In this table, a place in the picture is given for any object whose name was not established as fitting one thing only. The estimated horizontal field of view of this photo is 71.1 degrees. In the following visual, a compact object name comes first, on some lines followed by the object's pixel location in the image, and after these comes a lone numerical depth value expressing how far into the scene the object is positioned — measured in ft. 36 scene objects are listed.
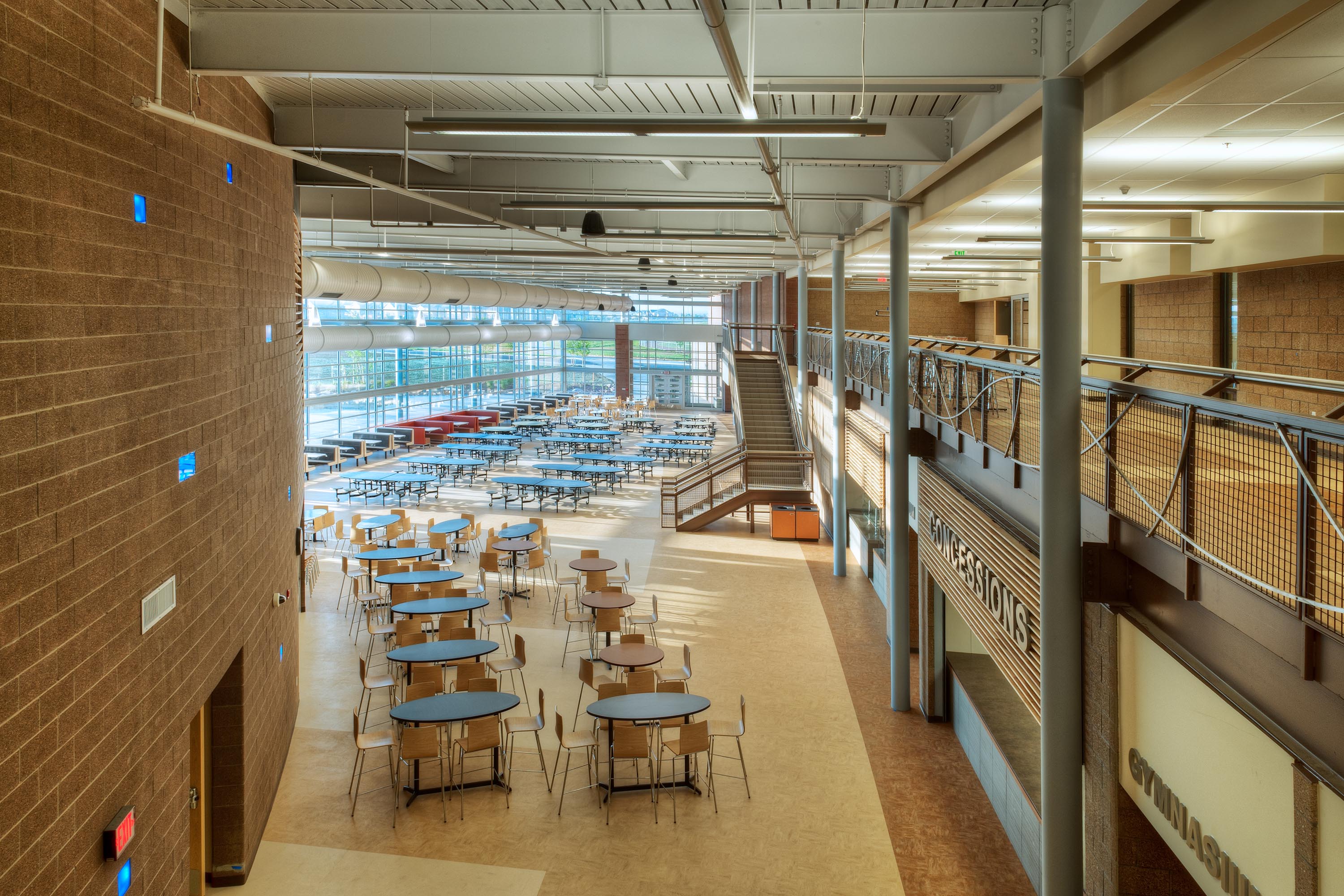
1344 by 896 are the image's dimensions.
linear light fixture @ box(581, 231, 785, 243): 36.96
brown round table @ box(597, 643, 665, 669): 29.91
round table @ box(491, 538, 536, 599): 45.50
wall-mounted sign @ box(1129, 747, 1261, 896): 12.38
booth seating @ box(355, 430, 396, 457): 93.45
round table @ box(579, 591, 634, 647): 35.86
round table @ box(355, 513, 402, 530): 52.01
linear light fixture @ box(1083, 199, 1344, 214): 22.30
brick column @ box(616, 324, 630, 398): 152.15
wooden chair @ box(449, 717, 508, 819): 25.46
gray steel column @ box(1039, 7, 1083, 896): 16.11
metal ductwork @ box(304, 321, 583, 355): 62.90
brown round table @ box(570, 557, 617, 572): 42.45
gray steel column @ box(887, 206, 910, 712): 31.73
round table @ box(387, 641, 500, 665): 29.19
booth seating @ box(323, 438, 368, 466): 88.94
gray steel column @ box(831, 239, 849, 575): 48.75
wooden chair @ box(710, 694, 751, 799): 26.68
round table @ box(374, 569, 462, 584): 38.14
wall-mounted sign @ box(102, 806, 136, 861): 13.33
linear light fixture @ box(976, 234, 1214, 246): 30.07
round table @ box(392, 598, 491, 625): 34.22
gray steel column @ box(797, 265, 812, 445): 62.69
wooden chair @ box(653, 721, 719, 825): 25.11
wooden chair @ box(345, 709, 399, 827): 25.95
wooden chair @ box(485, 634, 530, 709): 31.81
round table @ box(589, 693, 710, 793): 25.26
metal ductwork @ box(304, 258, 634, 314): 45.65
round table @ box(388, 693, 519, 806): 25.05
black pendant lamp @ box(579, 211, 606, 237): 31.78
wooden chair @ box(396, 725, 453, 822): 24.56
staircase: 61.41
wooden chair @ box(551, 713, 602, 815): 26.15
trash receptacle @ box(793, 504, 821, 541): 59.31
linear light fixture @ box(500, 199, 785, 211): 27.81
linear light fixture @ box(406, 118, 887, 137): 13.58
